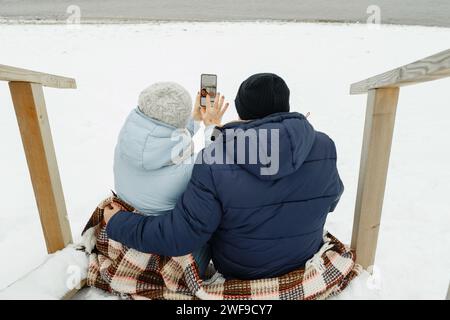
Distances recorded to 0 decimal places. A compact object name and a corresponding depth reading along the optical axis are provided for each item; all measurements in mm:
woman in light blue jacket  1671
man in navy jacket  1549
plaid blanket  1802
